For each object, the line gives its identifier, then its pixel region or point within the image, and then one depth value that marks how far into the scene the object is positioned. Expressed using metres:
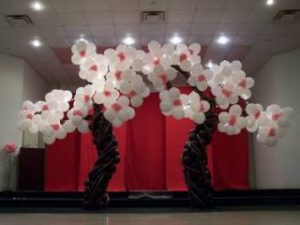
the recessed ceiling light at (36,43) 7.92
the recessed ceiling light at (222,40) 7.85
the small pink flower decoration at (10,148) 8.20
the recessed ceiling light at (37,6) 6.39
